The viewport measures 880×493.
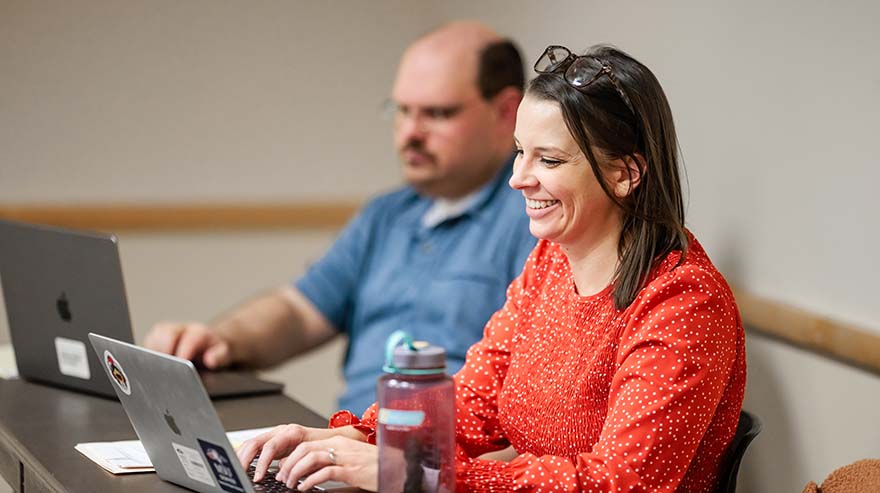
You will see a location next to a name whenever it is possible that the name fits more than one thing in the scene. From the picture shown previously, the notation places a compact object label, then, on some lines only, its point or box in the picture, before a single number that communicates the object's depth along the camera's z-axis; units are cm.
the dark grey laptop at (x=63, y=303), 400
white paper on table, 363
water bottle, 334
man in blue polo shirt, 462
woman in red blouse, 342
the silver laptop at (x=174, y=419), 334
